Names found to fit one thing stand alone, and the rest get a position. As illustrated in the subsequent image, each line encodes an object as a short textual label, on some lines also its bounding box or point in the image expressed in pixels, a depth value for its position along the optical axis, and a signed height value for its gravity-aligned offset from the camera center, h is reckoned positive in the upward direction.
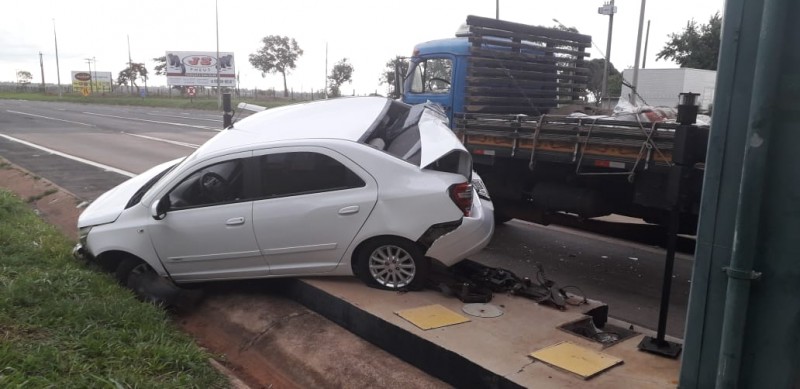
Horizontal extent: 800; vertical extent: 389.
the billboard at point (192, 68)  61.34 +1.56
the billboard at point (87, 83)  76.06 -0.27
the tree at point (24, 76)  106.00 +0.61
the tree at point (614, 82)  33.65 +0.69
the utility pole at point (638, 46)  17.82 +1.51
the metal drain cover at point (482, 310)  4.79 -1.74
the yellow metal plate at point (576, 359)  3.85 -1.73
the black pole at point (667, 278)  3.99 -1.23
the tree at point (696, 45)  36.72 +3.18
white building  29.66 +0.63
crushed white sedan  5.00 -1.04
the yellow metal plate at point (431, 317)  4.48 -1.71
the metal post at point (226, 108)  10.38 -0.41
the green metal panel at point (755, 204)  2.70 -0.50
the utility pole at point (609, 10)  16.70 +2.30
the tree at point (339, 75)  57.62 +1.19
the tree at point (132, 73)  72.56 +1.07
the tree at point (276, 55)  56.06 +2.81
